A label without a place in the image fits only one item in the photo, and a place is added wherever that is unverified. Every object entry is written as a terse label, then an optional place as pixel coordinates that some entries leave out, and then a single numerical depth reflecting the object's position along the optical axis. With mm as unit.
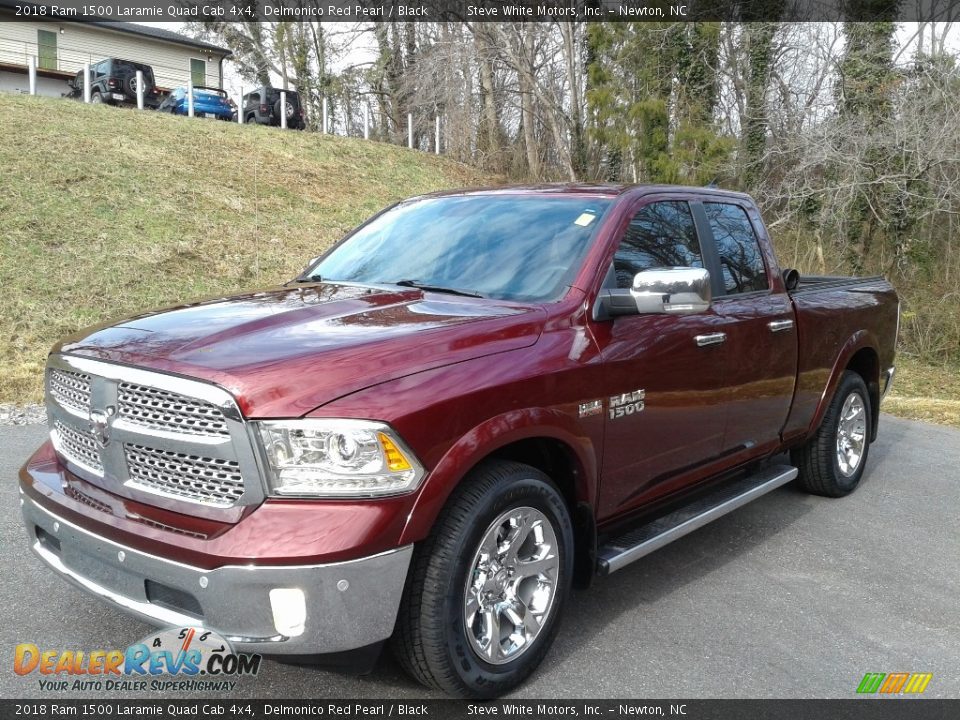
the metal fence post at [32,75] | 22750
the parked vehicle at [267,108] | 27266
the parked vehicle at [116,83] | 25812
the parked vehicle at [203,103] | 26266
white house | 36375
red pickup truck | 2688
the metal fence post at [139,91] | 24669
